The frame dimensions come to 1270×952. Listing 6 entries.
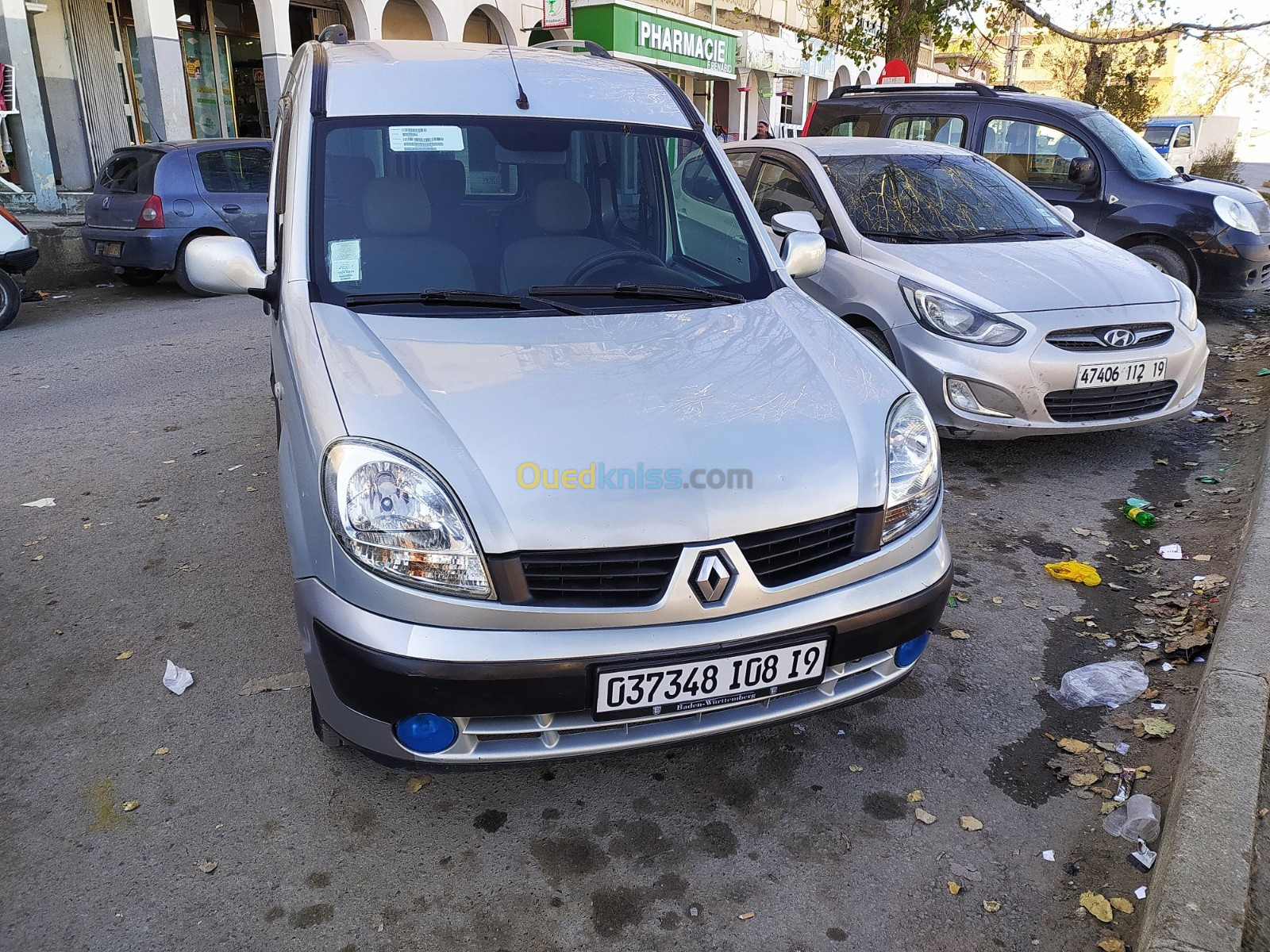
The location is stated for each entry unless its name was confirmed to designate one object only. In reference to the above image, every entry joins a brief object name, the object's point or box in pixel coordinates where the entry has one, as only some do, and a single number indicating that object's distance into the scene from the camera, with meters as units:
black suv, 7.93
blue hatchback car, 9.84
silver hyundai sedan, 4.73
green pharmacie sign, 22.12
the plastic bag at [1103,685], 3.12
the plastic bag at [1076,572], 3.95
